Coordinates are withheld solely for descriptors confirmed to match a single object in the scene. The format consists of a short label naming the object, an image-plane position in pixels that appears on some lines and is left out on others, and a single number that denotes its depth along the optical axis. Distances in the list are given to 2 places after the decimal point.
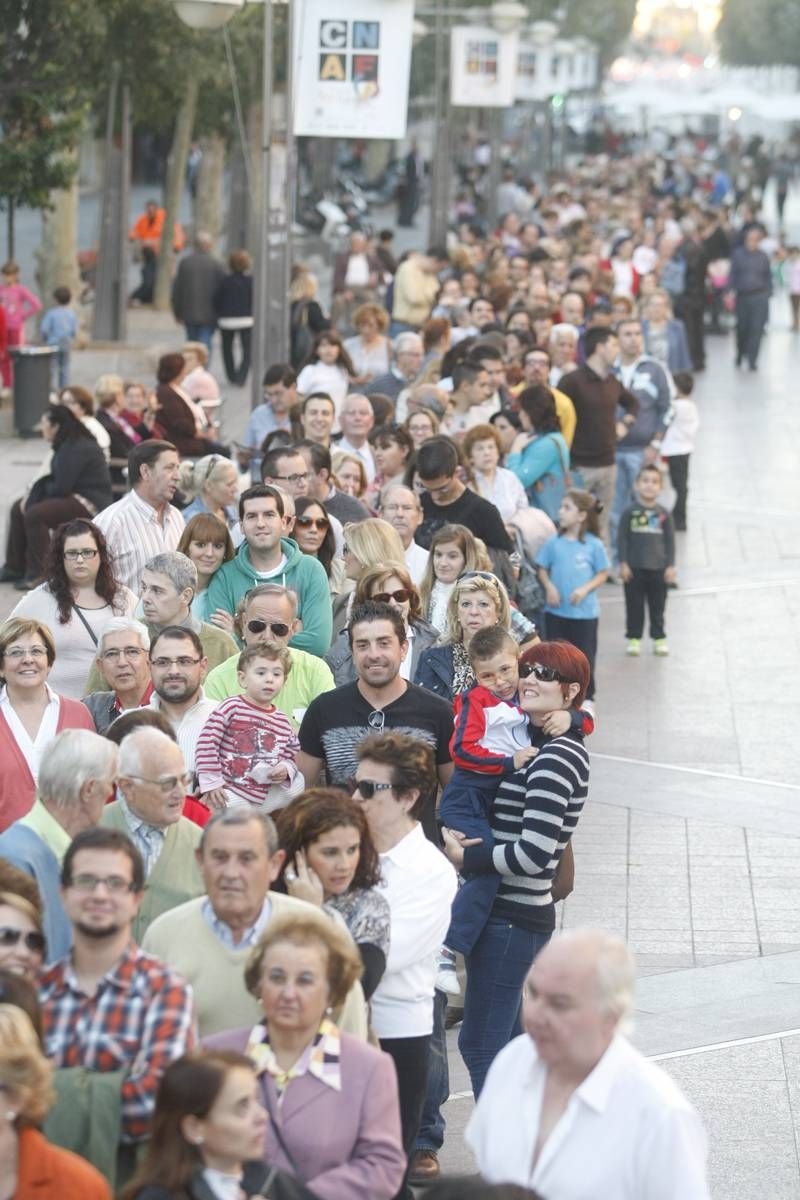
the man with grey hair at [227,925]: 11.19
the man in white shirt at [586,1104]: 9.50
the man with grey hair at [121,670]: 16.58
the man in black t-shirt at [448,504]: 22.77
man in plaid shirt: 10.45
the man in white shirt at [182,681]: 15.94
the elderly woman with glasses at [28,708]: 15.49
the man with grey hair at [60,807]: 12.58
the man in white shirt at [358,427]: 27.37
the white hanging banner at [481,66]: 70.87
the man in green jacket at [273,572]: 19.53
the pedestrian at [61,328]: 48.94
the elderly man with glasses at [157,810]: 13.01
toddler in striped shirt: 15.76
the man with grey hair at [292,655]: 16.94
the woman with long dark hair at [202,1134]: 9.70
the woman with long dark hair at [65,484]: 29.06
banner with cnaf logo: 37.87
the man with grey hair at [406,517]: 21.53
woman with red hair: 14.53
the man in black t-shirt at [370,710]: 15.55
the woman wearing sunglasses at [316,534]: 21.52
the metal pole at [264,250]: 34.12
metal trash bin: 45.41
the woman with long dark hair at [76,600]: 18.89
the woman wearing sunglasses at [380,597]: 18.12
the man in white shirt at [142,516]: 22.05
